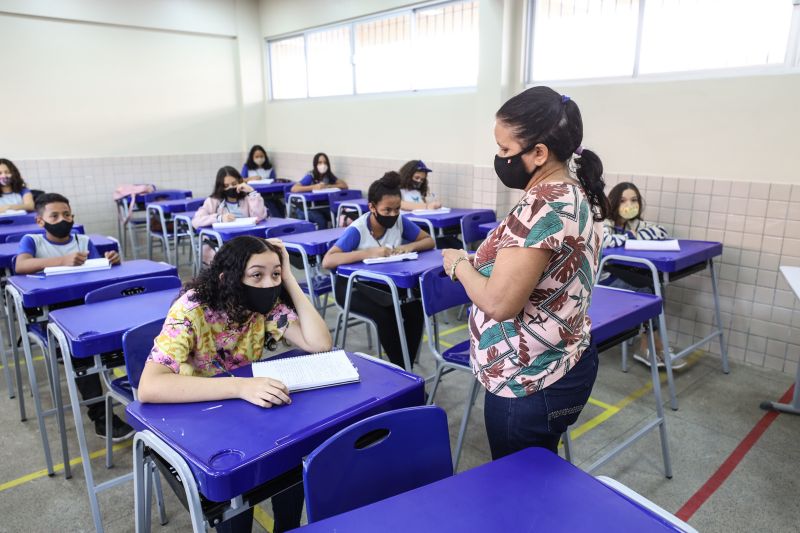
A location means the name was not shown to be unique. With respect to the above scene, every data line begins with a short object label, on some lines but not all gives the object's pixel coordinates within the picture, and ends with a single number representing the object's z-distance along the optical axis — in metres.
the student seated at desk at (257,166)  7.58
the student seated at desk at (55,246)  2.82
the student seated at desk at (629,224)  3.51
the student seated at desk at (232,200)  4.79
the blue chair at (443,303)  2.25
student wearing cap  5.24
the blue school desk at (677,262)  3.04
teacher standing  1.21
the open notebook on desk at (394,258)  2.97
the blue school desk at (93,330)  1.92
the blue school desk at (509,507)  0.98
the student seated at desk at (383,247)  3.01
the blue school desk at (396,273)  2.70
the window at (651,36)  3.40
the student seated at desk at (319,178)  6.40
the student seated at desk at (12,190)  5.05
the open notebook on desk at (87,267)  2.76
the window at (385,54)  5.42
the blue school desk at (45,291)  2.43
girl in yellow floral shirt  1.45
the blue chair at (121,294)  2.13
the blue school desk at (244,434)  1.15
